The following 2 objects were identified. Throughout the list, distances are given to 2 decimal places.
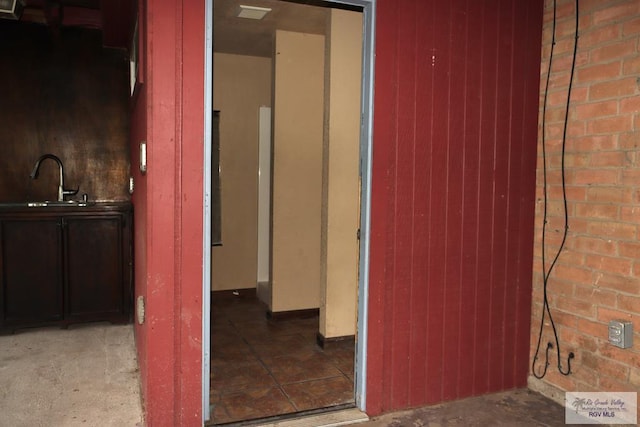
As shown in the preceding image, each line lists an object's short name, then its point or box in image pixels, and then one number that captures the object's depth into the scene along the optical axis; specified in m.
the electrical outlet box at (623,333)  2.60
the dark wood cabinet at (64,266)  4.12
